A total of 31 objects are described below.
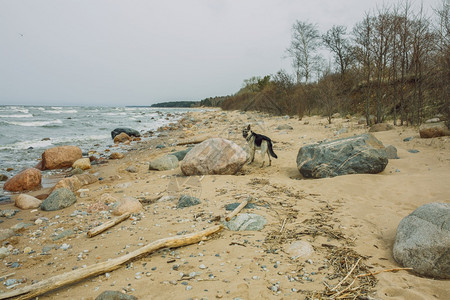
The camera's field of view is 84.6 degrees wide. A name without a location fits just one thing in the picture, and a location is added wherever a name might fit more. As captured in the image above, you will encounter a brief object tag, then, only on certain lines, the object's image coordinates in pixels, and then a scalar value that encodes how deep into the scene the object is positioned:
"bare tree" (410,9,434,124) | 10.15
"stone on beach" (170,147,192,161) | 9.18
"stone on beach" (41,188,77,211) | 5.25
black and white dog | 7.59
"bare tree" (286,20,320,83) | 24.86
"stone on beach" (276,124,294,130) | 15.06
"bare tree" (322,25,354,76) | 21.29
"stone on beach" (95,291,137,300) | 2.24
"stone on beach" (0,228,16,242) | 4.05
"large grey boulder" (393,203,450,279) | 2.58
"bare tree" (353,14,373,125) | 11.18
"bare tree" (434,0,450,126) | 8.75
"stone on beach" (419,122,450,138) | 8.52
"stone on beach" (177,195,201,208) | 4.77
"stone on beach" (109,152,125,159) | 10.85
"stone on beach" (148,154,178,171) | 8.05
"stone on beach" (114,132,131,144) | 15.69
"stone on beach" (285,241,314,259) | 3.02
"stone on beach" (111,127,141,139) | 17.57
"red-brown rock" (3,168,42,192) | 6.92
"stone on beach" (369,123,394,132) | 11.02
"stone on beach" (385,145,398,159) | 7.35
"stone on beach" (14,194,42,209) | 5.45
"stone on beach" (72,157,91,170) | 8.98
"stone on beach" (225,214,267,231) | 3.74
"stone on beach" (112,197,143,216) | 4.68
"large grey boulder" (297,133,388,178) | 6.14
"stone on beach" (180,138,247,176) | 6.80
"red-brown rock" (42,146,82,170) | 9.27
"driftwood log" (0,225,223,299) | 2.37
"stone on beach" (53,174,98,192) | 6.48
